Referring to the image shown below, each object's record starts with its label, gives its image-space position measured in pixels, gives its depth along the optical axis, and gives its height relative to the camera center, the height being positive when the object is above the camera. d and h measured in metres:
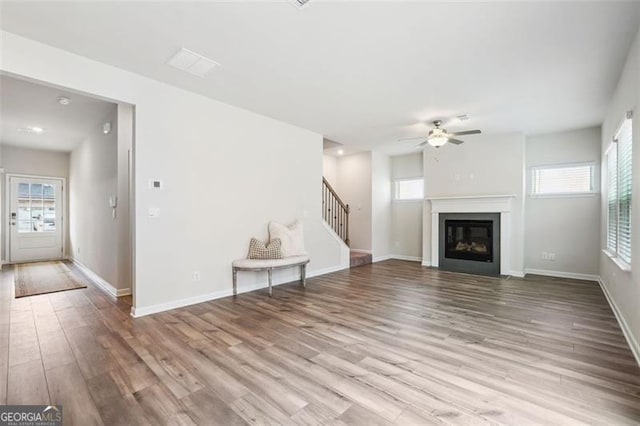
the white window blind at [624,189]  3.21 +0.27
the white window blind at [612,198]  3.93 +0.20
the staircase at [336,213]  7.28 -0.03
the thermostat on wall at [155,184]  3.66 +0.35
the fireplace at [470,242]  6.09 -0.67
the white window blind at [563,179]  5.59 +0.65
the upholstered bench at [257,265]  4.38 -0.81
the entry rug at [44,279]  4.73 -1.26
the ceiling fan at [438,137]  4.83 +1.24
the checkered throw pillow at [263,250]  4.65 -0.61
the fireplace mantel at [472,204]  5.94 +0.18
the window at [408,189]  7.85 +0.63
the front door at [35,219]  7.20 -0.19
